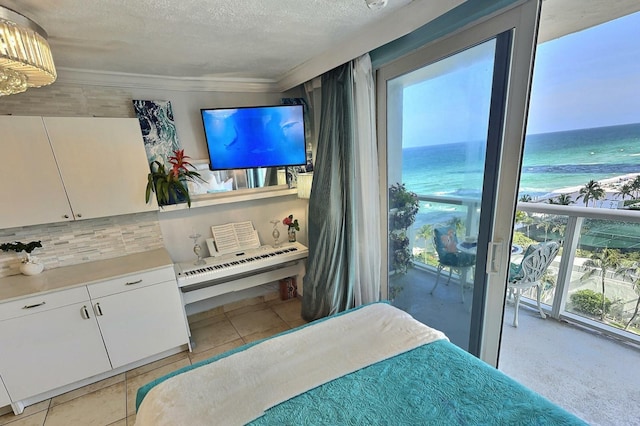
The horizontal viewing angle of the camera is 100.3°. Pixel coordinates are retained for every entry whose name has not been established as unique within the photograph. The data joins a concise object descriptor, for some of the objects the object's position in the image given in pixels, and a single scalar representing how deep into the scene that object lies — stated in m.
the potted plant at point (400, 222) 2.07
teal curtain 2.15
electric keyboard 2.34
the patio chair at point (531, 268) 2.28
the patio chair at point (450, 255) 1.75
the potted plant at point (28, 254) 1.96
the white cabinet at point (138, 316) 1.97
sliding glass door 1.41
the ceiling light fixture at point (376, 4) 1.21
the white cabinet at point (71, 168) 1.81
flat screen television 2.44
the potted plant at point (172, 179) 2.24
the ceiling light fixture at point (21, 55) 0.99
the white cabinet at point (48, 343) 1.75
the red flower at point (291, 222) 2.93
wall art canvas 2.28
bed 1.04
